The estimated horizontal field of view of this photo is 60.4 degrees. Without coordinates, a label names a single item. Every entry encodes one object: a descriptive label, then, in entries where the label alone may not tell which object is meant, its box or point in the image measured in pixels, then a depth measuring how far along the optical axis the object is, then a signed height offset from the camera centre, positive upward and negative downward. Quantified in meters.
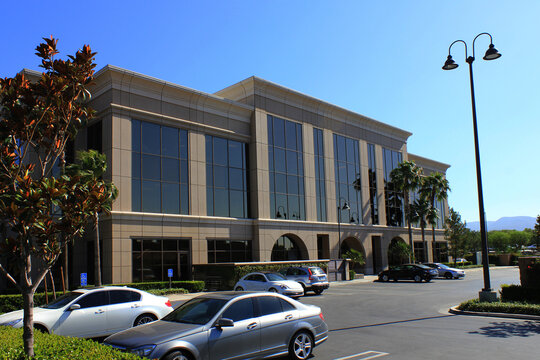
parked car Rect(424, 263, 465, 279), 39.13 -3.74
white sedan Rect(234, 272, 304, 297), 22.81 -2.49
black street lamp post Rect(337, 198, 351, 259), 41.31 +2.07
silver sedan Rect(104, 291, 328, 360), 7.75 -1.71
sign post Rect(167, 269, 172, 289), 26.72 -2.01
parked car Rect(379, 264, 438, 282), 35.78 -3.45
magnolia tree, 6.21 +1.02
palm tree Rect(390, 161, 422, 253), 50.25 +5.54
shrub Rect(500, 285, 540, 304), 16.56 -2.50
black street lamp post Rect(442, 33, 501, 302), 17.03 +1.91
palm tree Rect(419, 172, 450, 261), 54.00 +4.59
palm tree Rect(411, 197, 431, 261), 52.00 +1.98
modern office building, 29.42 +4.40
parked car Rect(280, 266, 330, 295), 26.30 -2.55
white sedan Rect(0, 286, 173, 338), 11.68 -1.91
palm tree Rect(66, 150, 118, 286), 22.95 +3.64
